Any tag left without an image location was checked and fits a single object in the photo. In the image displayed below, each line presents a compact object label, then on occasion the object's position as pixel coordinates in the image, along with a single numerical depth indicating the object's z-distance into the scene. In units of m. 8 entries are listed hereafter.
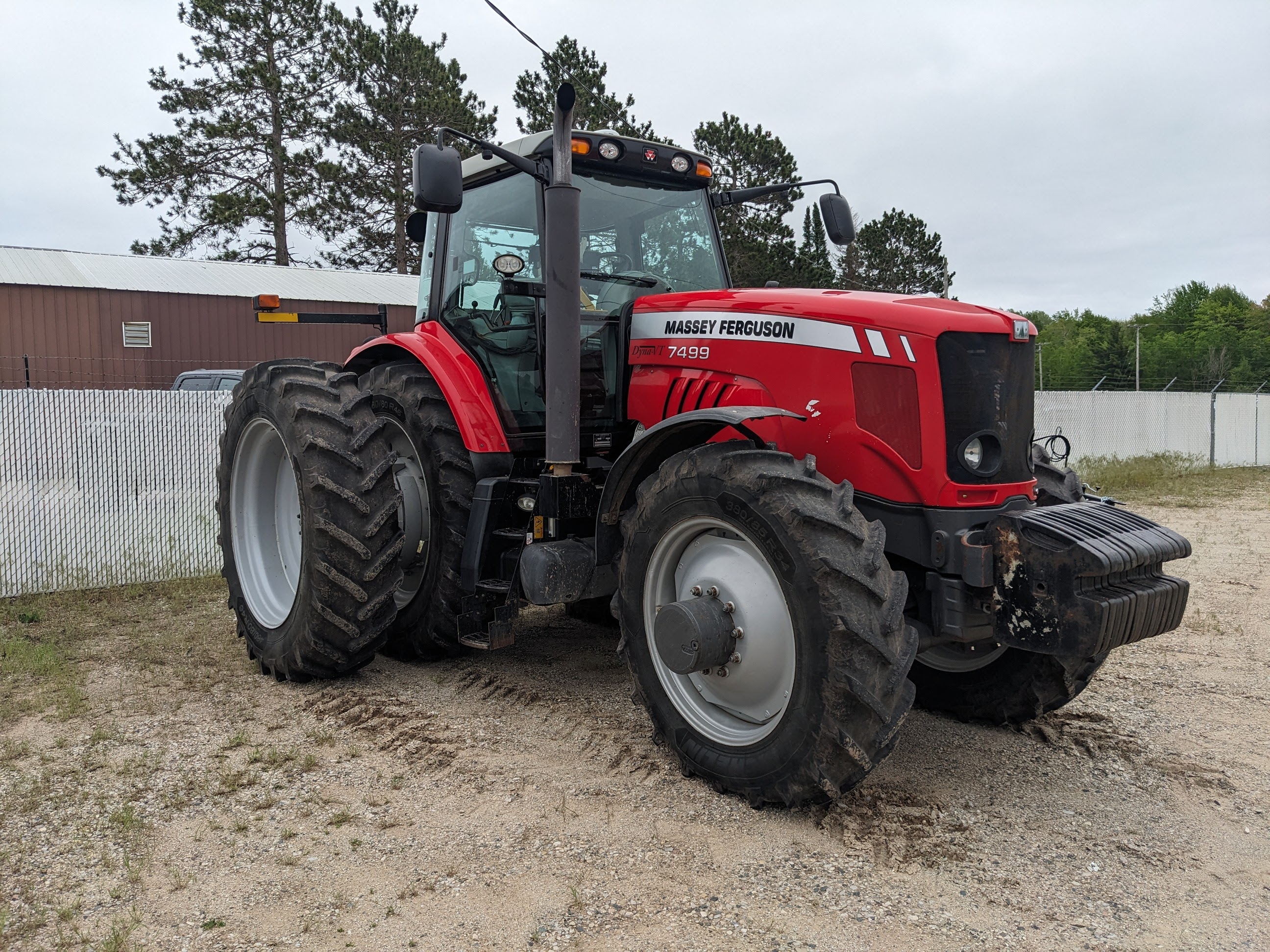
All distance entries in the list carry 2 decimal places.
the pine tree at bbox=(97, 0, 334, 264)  24.64
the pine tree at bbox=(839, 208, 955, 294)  31.94
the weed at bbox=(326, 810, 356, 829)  3.30
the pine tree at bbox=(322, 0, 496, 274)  24.47
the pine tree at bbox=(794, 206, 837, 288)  23.81
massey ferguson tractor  3.12
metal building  18.92
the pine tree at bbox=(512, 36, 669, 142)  22.97
